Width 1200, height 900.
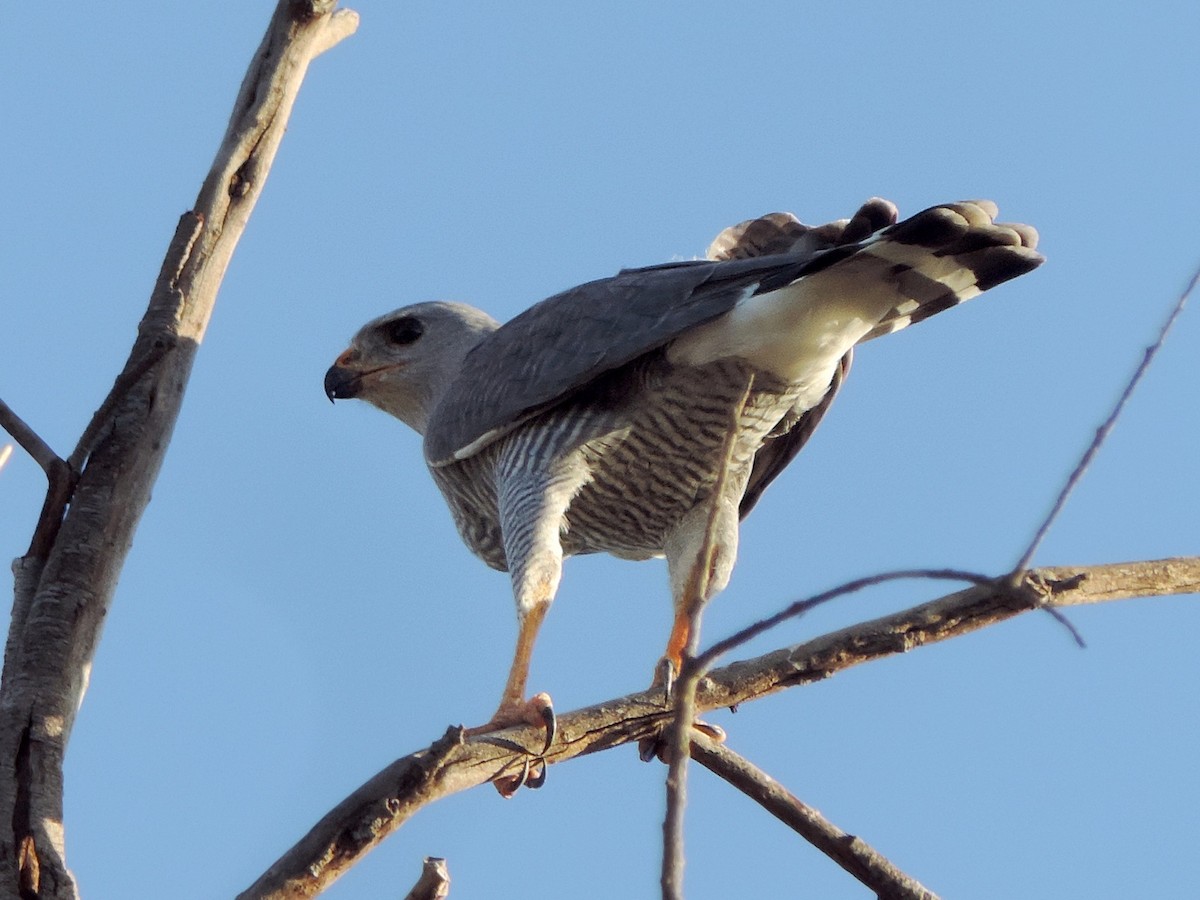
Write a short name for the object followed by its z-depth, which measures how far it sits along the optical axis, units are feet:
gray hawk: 34.30
